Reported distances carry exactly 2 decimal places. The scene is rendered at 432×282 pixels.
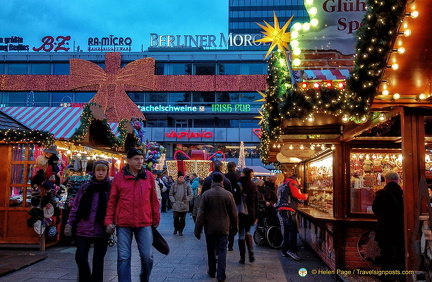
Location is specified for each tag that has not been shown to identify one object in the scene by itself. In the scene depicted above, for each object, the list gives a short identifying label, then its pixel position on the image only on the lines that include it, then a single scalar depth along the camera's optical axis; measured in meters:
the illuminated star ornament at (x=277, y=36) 8.04
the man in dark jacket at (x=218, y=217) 6.89
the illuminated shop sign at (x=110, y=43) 51.94
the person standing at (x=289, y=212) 9.45
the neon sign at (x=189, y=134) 49.09
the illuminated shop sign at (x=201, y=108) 49.53
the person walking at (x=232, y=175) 9.25
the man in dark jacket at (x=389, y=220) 6.61
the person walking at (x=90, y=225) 5.62
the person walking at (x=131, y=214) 5.45
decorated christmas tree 26.88
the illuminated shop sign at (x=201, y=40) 53.47
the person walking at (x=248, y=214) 8.50
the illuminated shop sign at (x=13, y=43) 53.28
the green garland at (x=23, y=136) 10.09
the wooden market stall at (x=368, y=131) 4.28
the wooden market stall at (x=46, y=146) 10.23
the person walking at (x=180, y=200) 13.00
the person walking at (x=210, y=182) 8.01
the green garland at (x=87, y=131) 12.13
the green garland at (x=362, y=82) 4.07
